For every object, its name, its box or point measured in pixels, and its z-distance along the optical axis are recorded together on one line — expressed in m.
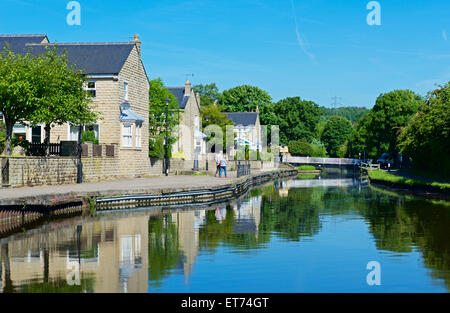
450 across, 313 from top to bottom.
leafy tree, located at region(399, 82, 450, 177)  45.44
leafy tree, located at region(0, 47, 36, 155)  28.34
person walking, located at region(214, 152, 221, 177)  46.91
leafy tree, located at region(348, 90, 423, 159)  82.06
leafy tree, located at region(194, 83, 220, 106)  121.25
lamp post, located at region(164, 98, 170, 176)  47.72
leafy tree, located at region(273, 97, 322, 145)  117.38
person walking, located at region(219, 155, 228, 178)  45.22
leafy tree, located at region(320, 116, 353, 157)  138.88
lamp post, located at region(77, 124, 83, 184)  33.25
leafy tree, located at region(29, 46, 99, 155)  30.05
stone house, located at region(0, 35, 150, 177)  40.44
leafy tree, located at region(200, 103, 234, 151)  73.00
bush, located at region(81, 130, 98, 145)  38.78
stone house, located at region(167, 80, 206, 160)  62.16
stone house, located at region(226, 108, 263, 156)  98.00
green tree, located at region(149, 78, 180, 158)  56.06
